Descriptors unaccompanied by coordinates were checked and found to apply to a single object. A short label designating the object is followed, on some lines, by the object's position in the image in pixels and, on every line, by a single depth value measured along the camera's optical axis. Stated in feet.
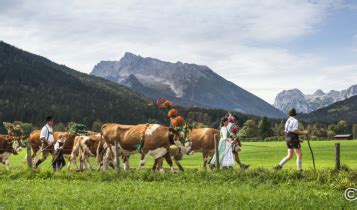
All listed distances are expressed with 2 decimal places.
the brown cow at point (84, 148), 84.79
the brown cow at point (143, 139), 71.56
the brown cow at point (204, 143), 85.76
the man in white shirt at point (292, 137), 68.03
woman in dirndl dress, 75.00
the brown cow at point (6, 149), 87.17
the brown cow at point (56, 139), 89.61
